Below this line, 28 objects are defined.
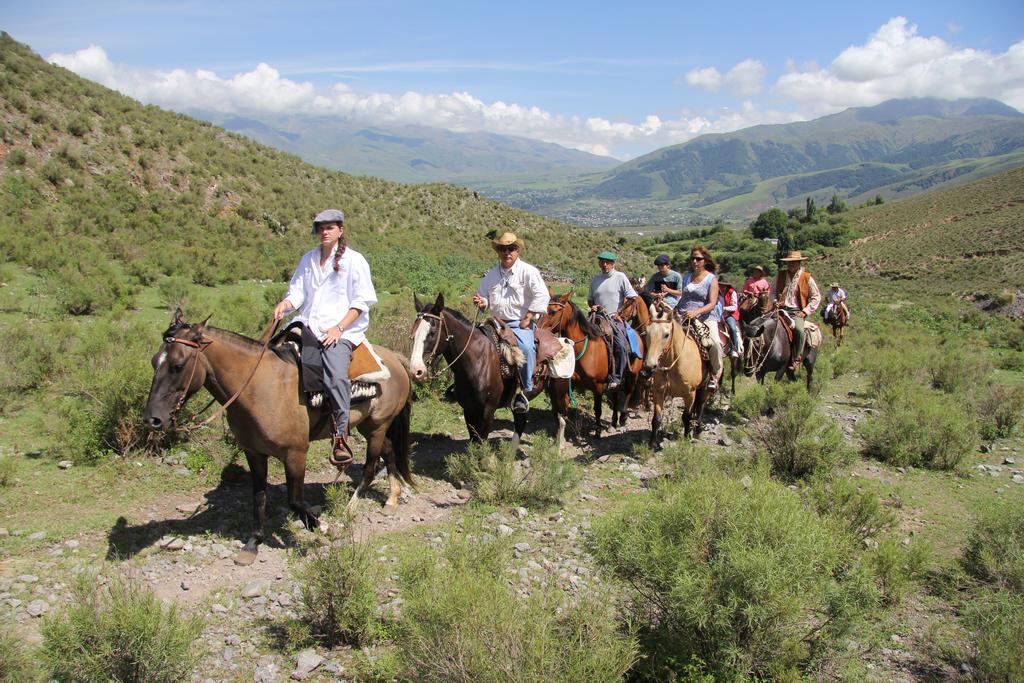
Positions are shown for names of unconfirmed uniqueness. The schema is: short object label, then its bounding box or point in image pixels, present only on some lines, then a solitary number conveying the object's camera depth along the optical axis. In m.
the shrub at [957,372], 12.92
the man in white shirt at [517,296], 7.58
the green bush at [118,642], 3.39
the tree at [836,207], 106.32
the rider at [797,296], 11.48
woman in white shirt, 5.42
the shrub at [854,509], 5.90
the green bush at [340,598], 4.25
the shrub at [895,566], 5.00
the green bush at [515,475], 6.79
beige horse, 8.34
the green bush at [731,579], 3.55
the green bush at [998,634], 3.63
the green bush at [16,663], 3.46
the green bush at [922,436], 8.49
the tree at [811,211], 91.88
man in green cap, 9.42
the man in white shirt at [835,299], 18.28
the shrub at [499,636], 3.21
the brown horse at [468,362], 6.64
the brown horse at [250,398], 4.69
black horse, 11.05
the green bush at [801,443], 7.84
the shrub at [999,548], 5.11
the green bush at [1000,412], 10.01
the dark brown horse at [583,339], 8.80
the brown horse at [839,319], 18.34
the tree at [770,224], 91.00
